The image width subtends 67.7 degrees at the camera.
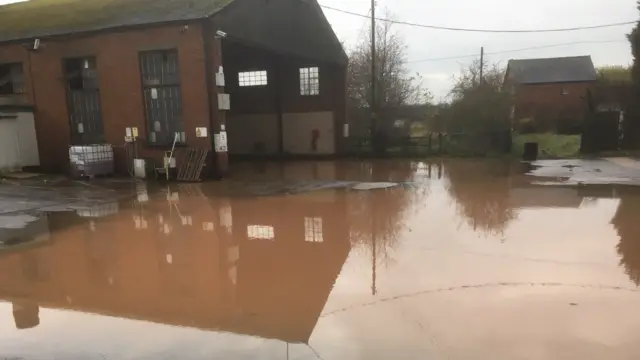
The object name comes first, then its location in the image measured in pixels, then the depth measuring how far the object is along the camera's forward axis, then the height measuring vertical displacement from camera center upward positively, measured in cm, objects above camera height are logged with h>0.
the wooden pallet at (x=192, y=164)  1596 -167
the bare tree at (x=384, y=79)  2845 +192
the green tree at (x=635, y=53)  2198 +242
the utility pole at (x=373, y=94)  2328 +79
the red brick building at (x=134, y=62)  1603 +198
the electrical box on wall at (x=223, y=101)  1605 +43
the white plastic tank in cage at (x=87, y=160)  1678 -149
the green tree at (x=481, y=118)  2136 -46
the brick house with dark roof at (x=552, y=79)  3778 +221
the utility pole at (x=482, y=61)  2920 +321
